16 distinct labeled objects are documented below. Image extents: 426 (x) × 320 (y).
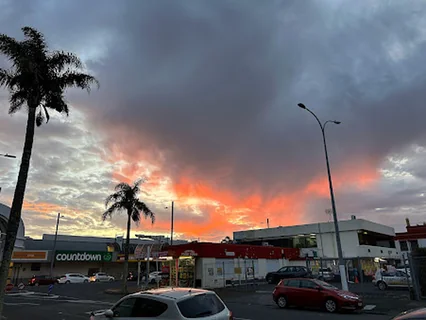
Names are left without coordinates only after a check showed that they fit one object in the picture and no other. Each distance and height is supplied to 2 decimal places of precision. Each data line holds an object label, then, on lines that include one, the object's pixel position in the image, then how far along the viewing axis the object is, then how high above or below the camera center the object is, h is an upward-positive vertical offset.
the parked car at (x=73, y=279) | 46.16 -0.49
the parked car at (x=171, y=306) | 6.78 -0.63
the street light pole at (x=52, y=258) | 50.88 +2.45
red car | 16.08 -1.12
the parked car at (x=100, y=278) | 49.83 -0.45
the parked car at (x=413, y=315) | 4.26 -0.53
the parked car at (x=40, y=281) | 44.47 -0.70
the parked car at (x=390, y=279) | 27.38 -0.63
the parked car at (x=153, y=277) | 42.56 -0.36
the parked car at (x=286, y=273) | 34.88 -0.10
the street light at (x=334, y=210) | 19.70 +3.47
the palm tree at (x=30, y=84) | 13.45 +8.01
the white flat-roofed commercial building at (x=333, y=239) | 48.38 +4.96
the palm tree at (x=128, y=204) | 31.02 +6.00
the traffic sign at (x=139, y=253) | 36.29 +2.17
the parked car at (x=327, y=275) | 35.25 -0.33
